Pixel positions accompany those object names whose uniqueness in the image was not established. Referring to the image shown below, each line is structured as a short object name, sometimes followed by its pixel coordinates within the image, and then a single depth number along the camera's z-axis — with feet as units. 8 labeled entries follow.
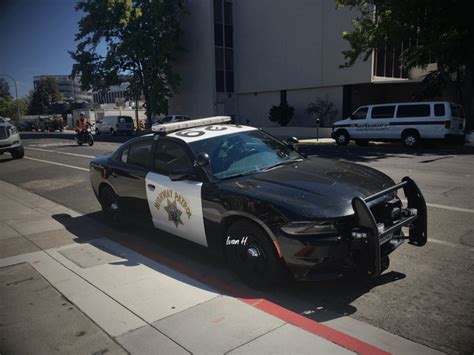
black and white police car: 11.56
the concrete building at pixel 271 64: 89.66
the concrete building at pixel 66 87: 349.94
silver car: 53.16
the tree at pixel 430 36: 58.44
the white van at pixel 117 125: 116.47
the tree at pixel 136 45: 115.55
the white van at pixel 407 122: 52.08
